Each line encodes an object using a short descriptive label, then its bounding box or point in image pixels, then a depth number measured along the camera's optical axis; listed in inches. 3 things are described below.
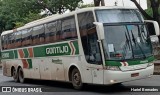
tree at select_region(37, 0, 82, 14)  1624.0
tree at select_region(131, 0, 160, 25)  965.2
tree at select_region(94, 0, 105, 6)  973.8
